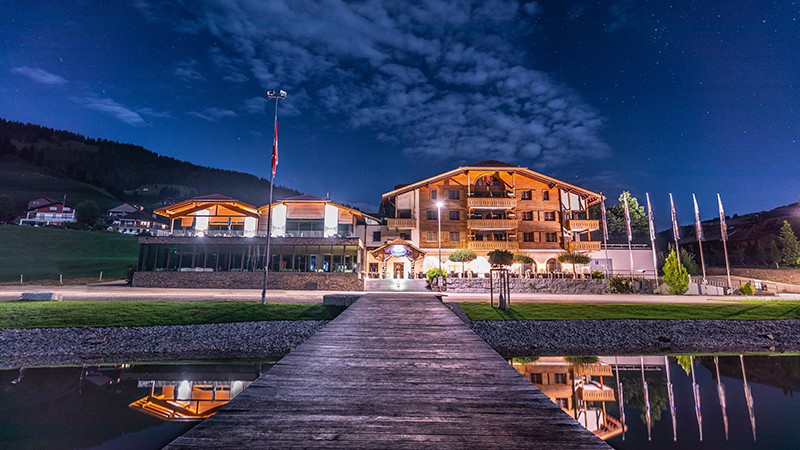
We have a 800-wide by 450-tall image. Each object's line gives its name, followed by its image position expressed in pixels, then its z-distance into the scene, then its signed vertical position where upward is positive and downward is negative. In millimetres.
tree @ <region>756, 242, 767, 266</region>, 51656 +2763
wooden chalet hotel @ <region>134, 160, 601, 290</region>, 34625 +4743
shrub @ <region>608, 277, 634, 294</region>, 33969 -1192
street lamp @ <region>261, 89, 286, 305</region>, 21619 +8431
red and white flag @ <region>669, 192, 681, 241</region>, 37838 +5238
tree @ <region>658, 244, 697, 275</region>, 45281 +1489
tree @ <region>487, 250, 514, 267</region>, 27266 +1150
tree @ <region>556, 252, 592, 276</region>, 35375 +1512
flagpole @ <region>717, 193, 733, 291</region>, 36578 +5157
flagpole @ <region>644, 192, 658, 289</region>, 40344 +6000
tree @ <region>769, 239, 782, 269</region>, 48656 +2892
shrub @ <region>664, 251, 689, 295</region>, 31812 -292
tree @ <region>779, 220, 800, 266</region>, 46969 +3702
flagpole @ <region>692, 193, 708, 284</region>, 37072 +5295
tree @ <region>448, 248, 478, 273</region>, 36906 +1744
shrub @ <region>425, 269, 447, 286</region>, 31891 -211
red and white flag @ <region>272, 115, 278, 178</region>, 23255 +7650
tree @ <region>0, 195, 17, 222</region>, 89312 +15723
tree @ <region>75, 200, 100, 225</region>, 84075 +13977
